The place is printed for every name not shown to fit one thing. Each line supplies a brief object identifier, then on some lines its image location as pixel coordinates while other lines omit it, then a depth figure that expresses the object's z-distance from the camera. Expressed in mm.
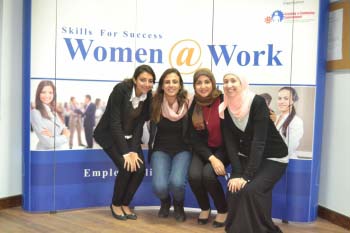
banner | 3637
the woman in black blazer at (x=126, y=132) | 3578
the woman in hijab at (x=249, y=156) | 3088
